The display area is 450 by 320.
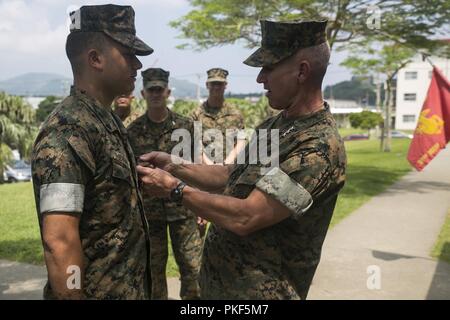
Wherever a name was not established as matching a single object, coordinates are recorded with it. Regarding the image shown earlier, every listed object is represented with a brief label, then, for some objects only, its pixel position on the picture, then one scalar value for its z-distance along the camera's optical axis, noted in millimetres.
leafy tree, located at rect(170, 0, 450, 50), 11094
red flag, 5883
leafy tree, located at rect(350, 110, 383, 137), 39406
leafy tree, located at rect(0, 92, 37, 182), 15648
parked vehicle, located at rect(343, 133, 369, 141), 44494
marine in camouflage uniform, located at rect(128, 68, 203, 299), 4055
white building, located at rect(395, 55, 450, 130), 56312
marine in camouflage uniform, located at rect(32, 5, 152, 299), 1852
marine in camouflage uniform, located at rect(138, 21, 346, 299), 2059
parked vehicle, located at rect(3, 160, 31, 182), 20594
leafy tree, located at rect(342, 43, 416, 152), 21203
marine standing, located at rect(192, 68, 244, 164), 5699
